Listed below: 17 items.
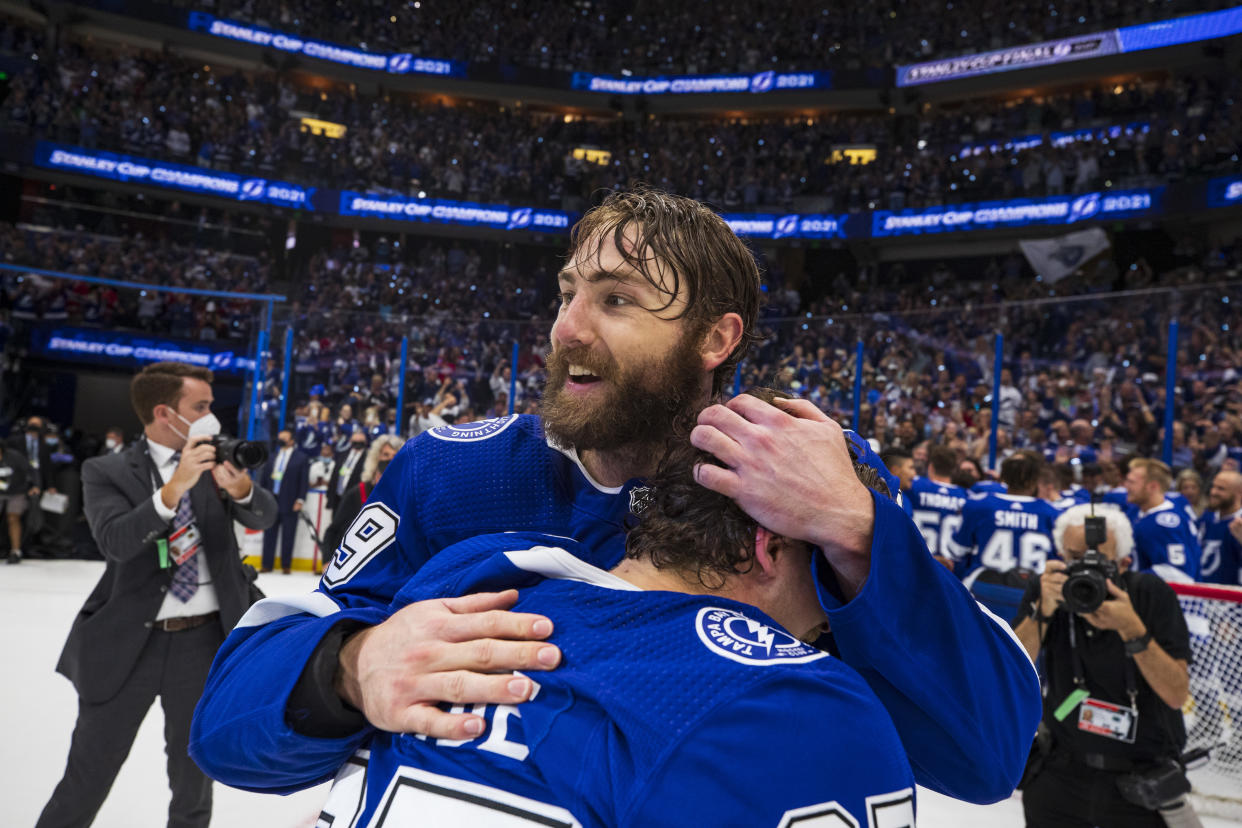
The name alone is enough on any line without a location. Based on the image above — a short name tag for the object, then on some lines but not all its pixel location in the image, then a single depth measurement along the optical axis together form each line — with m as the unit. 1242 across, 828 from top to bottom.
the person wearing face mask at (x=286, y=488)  11.00
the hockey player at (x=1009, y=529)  5.77
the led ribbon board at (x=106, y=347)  13.30
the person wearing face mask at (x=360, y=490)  6.64
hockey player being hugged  0.88
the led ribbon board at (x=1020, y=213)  17.31
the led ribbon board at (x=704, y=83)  22.66
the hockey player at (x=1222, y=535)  6.55
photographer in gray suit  3.20
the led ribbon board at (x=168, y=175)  19.61
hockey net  4.88
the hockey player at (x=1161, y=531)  5.73
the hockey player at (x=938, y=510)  6.53
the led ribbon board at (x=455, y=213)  22.48
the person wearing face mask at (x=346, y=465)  10.42
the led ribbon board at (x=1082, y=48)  17.36
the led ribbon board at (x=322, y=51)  22.02
